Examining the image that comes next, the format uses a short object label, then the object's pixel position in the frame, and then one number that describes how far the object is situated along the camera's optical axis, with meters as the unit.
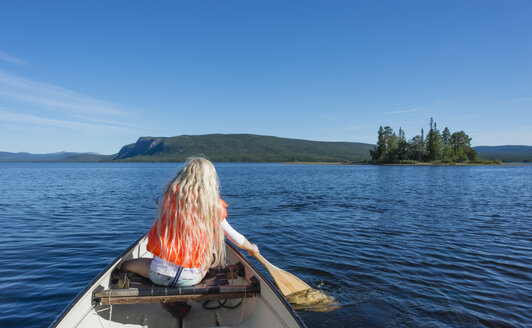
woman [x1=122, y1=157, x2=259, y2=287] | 3.80
